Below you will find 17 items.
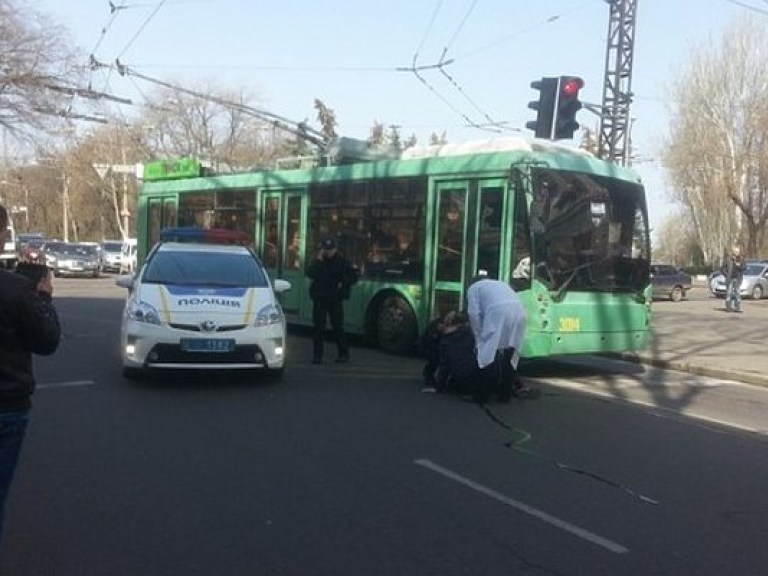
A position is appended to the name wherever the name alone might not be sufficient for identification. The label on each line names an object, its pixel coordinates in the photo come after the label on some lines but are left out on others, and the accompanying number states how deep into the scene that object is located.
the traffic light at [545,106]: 15.05
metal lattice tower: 17.81
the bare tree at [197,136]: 59.39
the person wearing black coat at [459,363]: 9.72
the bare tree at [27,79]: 29.64
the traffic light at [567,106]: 14.95
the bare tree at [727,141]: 50.72
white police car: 9.63
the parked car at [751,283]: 37.31
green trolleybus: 11.66
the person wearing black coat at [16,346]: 3.66
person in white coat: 9.59
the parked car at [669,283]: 35.41
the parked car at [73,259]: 41.00
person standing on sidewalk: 27.59
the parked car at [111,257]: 48.25
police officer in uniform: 12.45
